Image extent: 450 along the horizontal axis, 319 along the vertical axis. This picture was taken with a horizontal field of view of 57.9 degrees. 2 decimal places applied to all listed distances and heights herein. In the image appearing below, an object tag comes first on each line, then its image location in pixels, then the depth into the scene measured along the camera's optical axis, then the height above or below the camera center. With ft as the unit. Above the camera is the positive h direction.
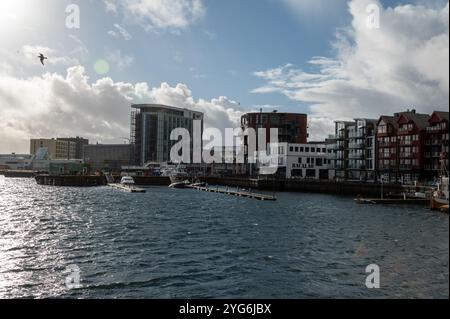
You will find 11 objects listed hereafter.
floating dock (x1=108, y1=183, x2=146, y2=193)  373.52 -20.22
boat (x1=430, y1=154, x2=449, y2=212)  220.47 -13.61
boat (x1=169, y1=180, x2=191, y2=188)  484.33 -19.48
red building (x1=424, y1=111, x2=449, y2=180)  331.98 +20.06
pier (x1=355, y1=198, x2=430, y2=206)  275.80 -20.27
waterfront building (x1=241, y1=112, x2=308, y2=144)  606.55 +69.67
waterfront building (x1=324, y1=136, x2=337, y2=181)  484.33 +15.63
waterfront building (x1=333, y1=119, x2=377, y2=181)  425.28 +23.18
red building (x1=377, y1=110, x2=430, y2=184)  358.02 +23.91
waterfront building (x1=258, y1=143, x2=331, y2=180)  501.15 +12.18
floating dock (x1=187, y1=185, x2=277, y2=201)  301.26 -21.00
